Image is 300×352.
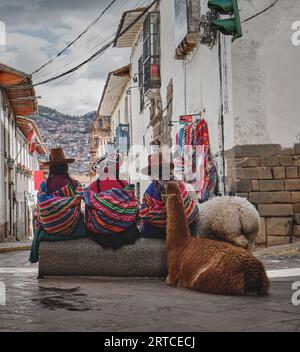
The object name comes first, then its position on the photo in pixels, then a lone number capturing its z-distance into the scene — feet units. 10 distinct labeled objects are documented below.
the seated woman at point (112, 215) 22.40
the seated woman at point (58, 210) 22.25
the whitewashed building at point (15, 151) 77.41
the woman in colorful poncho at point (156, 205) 22.54
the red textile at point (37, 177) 110.83
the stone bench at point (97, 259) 22.38
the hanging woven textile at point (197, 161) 41.89
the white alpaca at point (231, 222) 21.38
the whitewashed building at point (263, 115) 37.24
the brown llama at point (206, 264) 17.37
